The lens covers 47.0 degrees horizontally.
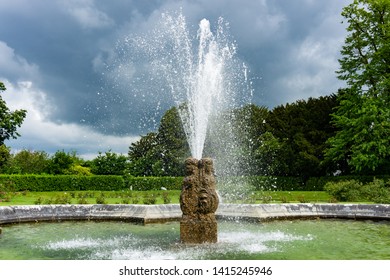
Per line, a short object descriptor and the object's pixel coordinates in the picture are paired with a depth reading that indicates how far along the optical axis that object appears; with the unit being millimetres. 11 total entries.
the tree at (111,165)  48938
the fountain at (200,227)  9594
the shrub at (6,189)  21864
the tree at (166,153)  50625
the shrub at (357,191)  21141
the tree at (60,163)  40719
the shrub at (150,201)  18241
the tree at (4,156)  40312
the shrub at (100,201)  17858
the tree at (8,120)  41750
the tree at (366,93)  32688
